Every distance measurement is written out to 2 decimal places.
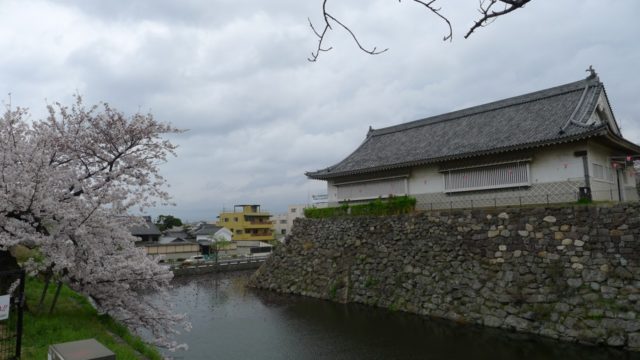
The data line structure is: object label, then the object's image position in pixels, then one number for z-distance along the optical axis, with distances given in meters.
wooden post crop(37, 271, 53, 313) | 8.30
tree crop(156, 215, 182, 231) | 67.30
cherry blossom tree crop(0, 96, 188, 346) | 7.59
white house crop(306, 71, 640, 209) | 13.20
